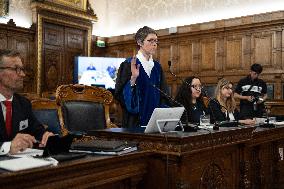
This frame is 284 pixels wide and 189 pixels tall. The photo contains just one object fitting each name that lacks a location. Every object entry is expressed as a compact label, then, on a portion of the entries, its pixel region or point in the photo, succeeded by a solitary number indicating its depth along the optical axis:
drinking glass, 2.97
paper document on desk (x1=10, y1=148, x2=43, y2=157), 1.77
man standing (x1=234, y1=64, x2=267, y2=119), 6.05
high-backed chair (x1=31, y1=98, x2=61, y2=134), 3.46
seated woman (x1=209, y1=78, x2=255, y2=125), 4.18
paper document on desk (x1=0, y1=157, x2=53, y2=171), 1.48
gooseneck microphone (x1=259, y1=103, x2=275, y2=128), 3.65
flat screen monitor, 8.88
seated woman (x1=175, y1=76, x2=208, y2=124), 3.98
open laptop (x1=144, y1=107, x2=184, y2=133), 2.20
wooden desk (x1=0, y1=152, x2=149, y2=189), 1.45
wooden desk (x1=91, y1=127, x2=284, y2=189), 2.12
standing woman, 3.08
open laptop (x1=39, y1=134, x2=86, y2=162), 1.72
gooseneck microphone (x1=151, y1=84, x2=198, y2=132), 2.40
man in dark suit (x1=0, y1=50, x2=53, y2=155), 2.22
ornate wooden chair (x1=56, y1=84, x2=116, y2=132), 3.10
